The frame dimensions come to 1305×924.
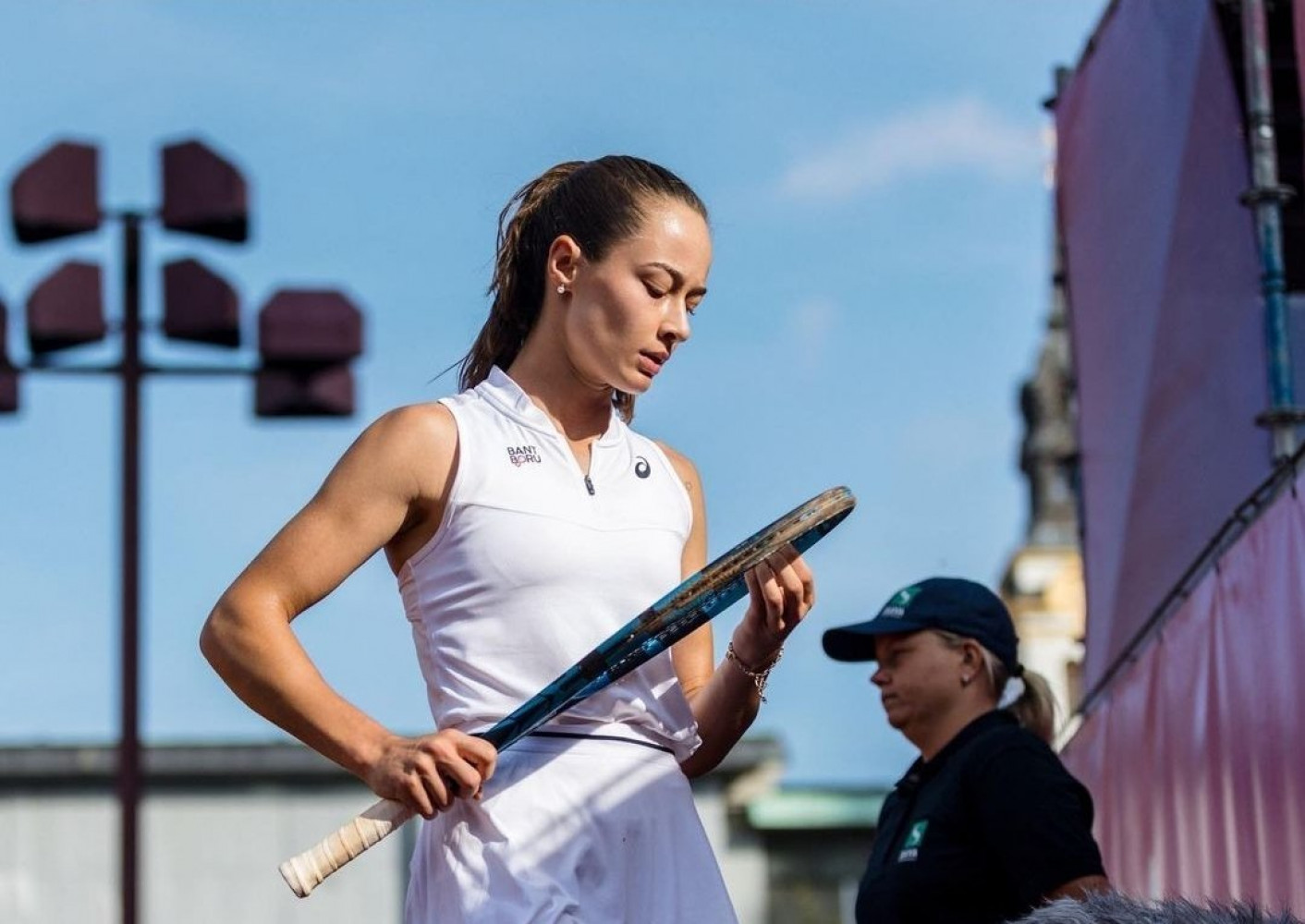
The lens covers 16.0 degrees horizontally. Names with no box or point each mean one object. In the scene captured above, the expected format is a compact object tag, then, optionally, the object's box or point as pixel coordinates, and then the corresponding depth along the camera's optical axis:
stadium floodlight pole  17.33
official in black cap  8.11
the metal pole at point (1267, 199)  10.62
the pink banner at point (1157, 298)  11.26
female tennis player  5.75
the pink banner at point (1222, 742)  8.63
